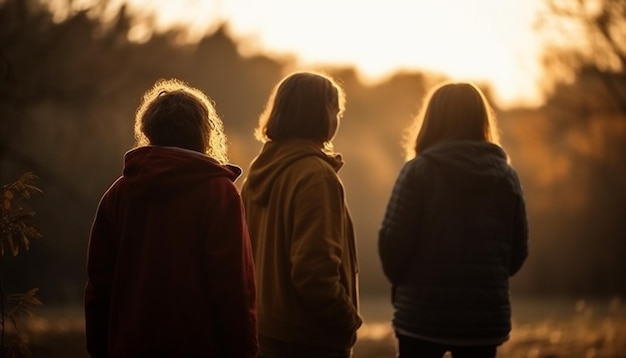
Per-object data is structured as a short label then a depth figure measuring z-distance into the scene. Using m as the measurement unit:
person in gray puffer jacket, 8.91
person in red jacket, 7.22
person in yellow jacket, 8.08
